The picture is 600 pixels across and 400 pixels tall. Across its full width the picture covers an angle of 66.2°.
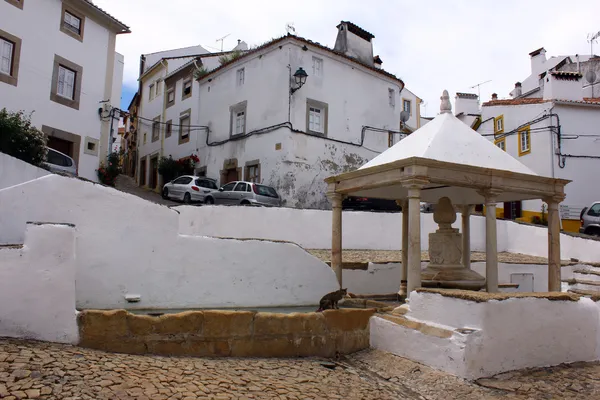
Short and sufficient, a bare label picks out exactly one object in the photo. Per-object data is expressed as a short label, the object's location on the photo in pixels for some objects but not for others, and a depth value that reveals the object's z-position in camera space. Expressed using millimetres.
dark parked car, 16906
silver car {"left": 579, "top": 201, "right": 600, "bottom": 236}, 16219
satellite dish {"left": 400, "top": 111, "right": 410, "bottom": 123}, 28048
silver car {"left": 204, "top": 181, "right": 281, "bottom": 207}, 17016
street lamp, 18188
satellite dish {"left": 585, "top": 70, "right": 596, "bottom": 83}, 26203
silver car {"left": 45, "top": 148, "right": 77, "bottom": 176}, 14859
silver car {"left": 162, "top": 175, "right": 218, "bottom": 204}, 19656
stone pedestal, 7004
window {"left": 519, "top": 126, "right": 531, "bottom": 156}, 22641
